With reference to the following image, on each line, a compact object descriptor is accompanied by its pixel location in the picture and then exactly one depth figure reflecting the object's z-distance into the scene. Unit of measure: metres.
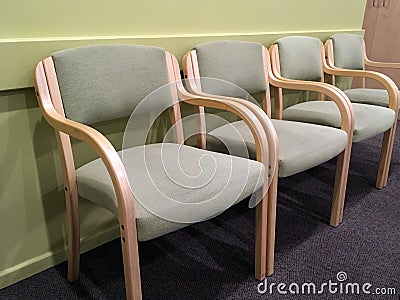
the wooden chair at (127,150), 0.88
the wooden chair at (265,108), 1.29
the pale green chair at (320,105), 1.67
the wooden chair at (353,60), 2.10
